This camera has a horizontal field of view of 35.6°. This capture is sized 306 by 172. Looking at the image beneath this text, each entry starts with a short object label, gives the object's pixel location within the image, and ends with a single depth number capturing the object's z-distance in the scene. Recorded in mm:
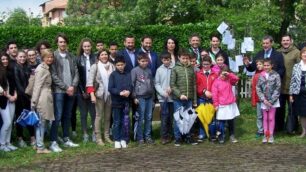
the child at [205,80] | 9117
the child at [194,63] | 9172
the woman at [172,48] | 9336
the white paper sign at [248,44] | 11617
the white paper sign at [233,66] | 11251
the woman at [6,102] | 8328
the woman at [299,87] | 9242
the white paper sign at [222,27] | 11420
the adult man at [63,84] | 8477
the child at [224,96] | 9016
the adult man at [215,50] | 9523
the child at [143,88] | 8891
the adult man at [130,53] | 9420
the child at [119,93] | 8688
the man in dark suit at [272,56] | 9516
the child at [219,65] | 9148
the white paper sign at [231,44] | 11875
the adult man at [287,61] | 9664
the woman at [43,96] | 8148
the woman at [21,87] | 8680
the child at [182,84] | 8891
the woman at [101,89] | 8805
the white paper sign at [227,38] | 11875
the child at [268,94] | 9062
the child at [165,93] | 9047
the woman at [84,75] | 9062
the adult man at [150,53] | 9469
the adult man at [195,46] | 9594
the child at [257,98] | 9375
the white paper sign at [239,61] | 10885
